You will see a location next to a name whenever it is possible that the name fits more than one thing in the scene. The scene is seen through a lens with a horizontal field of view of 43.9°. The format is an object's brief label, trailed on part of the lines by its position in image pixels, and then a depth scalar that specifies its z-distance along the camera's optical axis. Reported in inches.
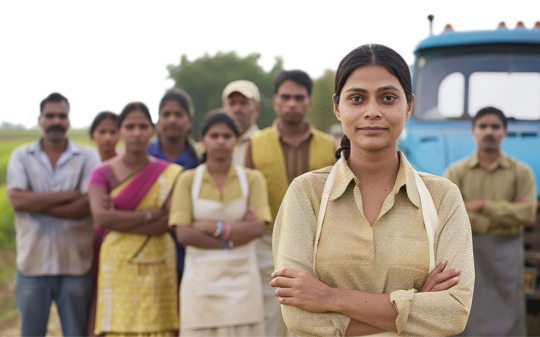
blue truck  230.7
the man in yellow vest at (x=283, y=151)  210.8
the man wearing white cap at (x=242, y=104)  259.4
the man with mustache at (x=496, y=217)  205.8
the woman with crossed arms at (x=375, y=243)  85.7
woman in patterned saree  188.9
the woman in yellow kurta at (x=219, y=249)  181.3
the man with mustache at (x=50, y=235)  205.6
